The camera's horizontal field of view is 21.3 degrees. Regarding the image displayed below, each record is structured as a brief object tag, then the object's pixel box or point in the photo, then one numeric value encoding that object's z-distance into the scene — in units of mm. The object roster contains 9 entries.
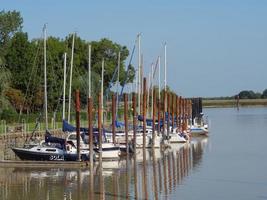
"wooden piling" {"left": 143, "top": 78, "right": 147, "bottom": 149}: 64281
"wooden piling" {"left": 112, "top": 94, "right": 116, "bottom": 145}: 59247
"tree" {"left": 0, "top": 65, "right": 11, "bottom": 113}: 76875
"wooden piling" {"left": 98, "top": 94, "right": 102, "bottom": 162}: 53378
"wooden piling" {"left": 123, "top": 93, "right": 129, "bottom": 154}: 60125
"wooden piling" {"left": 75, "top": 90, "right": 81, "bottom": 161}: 50531
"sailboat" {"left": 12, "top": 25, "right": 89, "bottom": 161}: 51688
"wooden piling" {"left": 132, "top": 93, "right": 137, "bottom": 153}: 62062
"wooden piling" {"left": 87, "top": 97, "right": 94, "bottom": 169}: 49944
